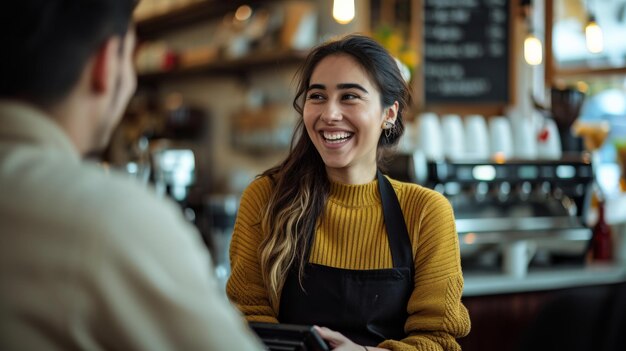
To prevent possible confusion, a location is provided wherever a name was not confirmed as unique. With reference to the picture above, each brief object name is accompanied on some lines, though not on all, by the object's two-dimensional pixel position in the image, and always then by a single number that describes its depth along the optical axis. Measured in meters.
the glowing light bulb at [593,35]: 3.83
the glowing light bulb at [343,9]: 3.85
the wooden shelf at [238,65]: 5.25
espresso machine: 3.07
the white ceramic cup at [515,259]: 3.06
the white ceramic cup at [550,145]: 3.61
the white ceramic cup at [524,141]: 3.62
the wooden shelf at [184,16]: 6.10
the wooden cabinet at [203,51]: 5.52
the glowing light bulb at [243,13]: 5.90
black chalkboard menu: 4.94
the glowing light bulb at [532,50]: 3.96
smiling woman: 1.62
